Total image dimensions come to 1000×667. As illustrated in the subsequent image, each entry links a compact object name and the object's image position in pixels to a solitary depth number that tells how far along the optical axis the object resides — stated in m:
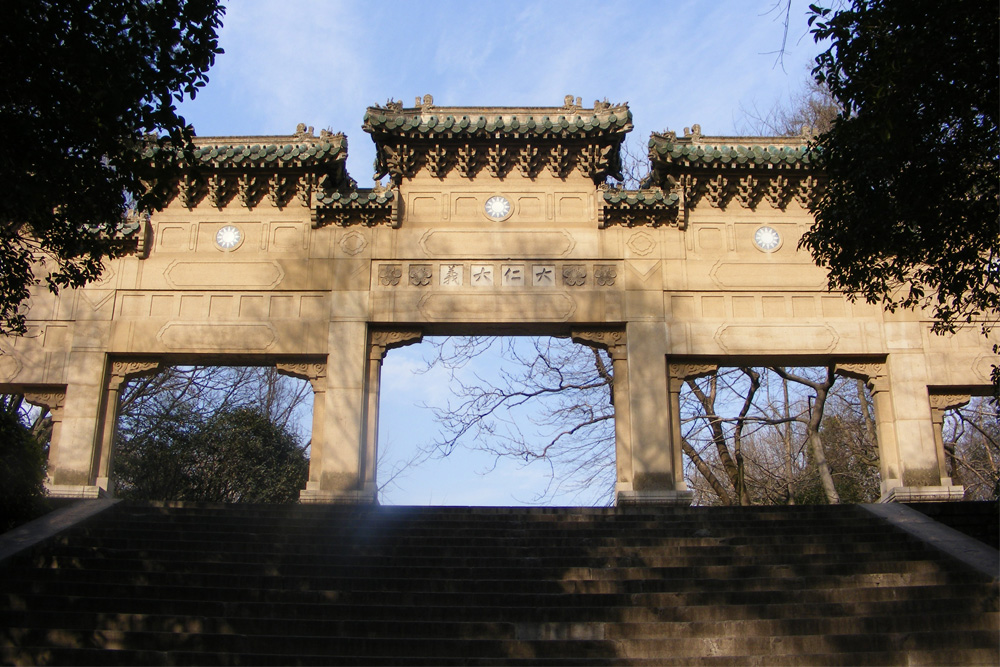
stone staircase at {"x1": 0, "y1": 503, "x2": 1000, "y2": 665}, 7.81
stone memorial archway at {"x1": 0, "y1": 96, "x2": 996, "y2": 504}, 14.49
